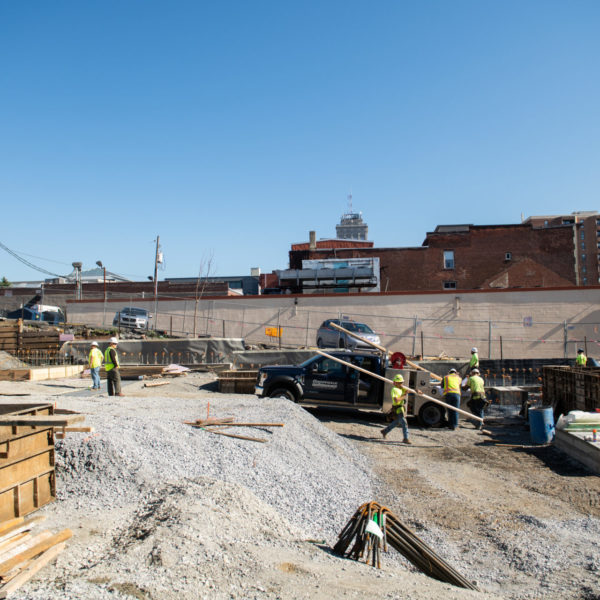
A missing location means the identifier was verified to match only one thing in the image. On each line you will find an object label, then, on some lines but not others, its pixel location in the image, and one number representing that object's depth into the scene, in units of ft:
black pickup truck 46.24
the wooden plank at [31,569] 12.95
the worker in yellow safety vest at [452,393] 45.42
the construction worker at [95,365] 52.27
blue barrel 40.91
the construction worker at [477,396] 46.50
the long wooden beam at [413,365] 48.97
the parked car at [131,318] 107.34
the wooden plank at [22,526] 16.82
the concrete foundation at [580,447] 32.50
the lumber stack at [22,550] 13.53
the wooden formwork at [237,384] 58.49
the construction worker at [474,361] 57.47
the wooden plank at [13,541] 15.36
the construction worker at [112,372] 46.52
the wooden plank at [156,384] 59.06
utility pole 114.21
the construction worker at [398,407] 39.93
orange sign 105.29
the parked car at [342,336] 82.38
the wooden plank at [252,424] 34.24
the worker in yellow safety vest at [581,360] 60.59
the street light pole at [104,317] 114.81
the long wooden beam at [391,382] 42.90
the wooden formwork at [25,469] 18.93
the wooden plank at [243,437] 31.24
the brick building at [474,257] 150.30
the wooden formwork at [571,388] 42.68
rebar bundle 17.57
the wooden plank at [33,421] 21.15
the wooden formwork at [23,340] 84.74
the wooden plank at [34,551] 14.01
